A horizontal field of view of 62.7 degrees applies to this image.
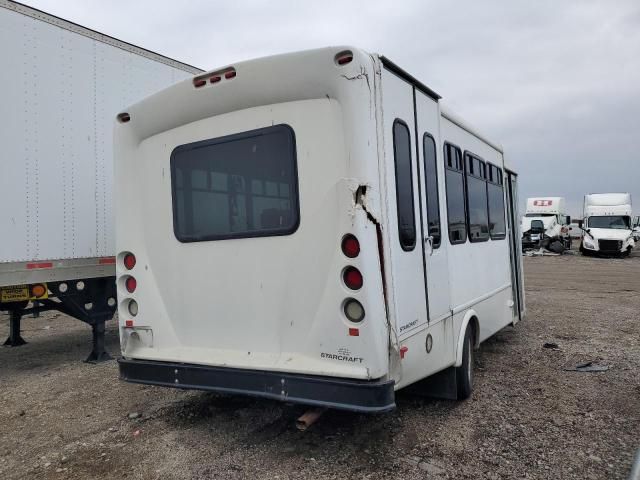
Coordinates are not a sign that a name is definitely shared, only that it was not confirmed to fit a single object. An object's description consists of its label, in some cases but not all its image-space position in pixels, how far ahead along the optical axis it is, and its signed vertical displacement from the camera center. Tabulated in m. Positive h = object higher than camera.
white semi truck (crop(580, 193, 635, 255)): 25.06 +1.01
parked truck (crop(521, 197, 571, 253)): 27.84 +1.29
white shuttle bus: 3.26 +0.18
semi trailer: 5.51 +1.27
